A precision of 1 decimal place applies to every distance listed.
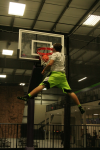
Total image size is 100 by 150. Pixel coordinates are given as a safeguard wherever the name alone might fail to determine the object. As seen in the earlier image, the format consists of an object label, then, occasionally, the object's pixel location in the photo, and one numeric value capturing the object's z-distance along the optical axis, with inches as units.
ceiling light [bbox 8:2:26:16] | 332.5
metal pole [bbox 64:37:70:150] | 332.1
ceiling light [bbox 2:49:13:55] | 493.5
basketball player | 145.2
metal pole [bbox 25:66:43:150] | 272.7
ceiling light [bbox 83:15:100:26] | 383.2
